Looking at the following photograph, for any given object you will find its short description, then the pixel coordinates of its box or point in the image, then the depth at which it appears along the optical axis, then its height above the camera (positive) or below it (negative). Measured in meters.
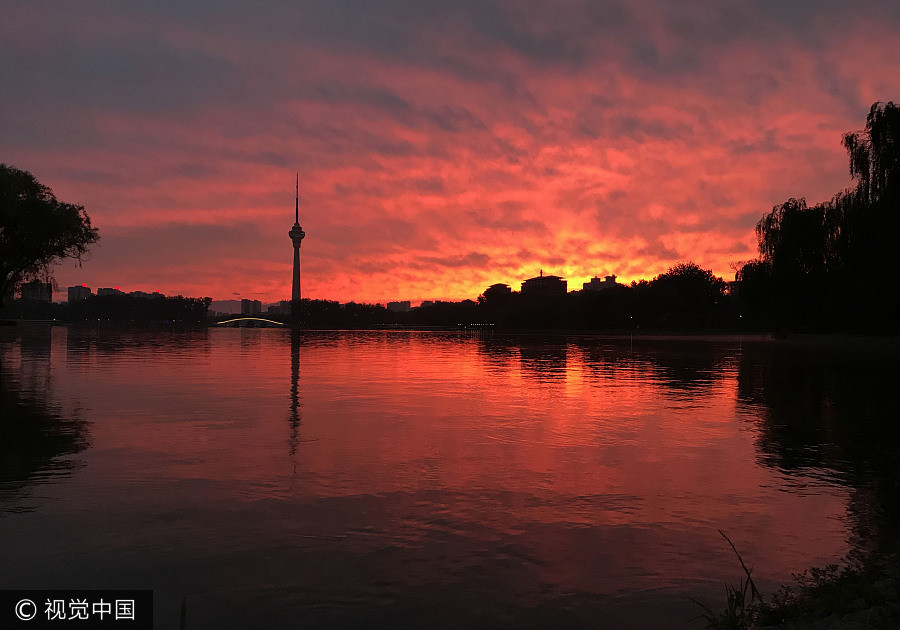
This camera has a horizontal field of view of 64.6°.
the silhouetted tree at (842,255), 45.28 +6.40
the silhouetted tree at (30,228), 60.50 +7.54
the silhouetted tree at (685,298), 163.25 +6.82
